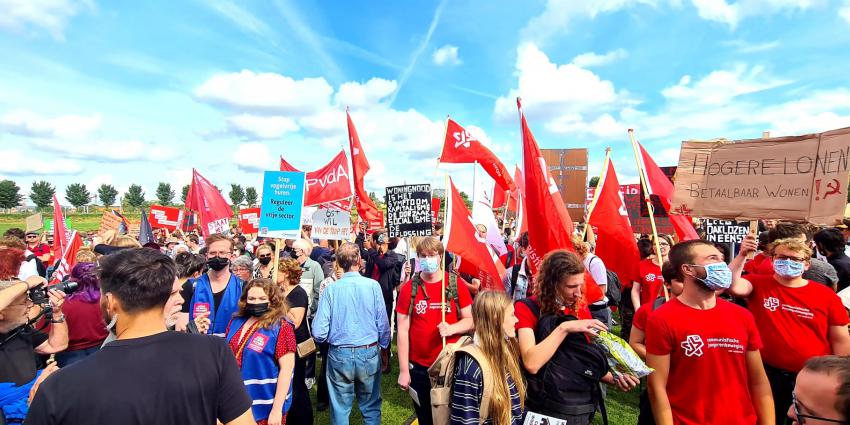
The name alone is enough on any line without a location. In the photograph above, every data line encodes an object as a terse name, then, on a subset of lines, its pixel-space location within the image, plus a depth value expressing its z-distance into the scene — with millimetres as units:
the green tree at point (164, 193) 97588
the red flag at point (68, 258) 7652
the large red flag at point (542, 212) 4676
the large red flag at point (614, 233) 5742
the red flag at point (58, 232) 8875
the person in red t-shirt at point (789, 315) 3510
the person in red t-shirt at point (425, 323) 4133
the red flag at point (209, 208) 9797
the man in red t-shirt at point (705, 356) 2705
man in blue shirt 4383
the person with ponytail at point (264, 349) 3562
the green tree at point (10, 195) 85625
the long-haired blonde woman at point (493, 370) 2566
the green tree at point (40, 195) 91438
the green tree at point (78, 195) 95625
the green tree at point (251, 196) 95025
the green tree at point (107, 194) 99062
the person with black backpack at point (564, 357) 2717
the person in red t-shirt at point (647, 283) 6152
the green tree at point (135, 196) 93375
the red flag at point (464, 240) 4969
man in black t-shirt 1679
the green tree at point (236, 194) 104000
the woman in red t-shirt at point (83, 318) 4418
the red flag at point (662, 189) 6152
